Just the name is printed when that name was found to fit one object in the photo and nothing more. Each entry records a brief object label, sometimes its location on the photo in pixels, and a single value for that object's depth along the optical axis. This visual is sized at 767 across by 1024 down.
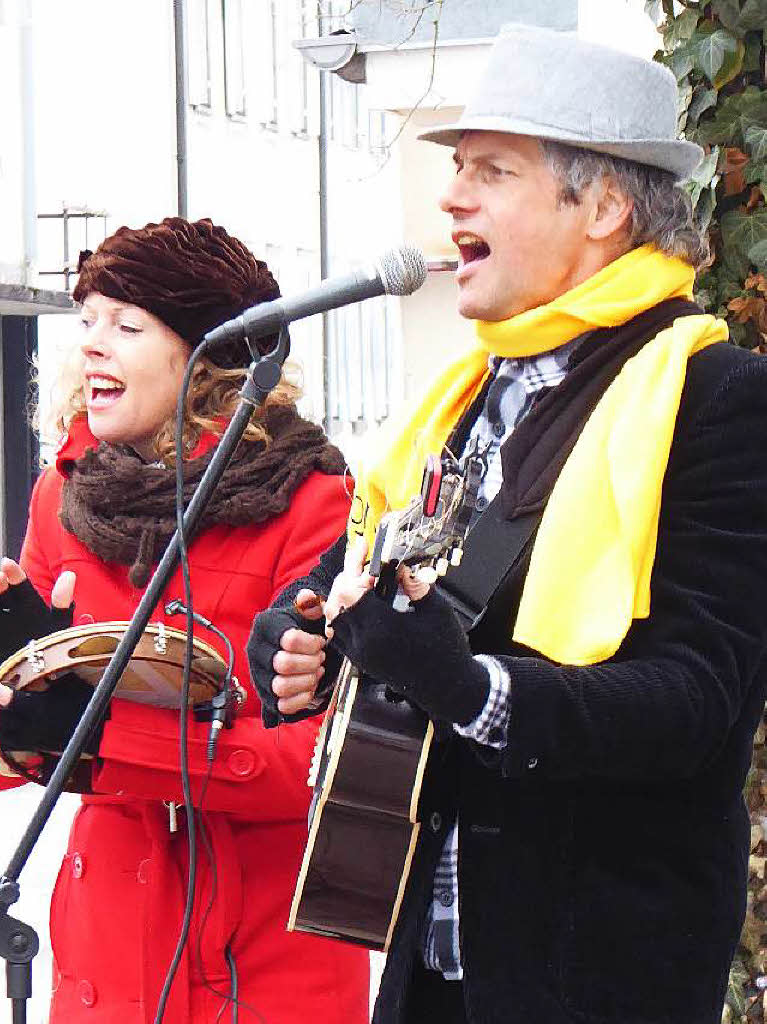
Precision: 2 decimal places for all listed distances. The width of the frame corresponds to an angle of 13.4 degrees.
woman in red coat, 5.34
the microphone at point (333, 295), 4.21
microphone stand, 4.18
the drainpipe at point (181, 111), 28.92
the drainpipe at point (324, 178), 36.58
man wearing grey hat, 3.88
